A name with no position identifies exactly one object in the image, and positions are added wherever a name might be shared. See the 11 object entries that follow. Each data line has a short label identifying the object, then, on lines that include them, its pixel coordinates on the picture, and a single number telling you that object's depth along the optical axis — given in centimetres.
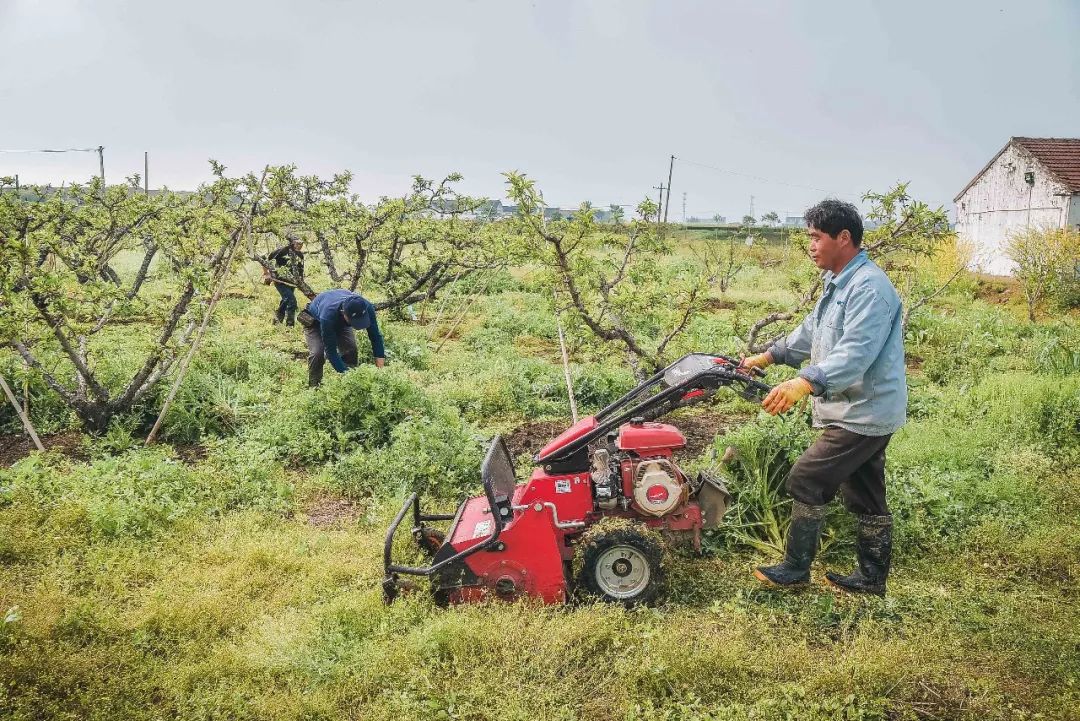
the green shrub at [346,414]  675
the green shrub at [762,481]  498
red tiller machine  403
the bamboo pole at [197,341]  694
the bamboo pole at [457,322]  1186
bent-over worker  819
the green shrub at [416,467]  585
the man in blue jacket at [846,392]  378
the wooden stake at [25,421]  652
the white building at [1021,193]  2502
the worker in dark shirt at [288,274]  1276
